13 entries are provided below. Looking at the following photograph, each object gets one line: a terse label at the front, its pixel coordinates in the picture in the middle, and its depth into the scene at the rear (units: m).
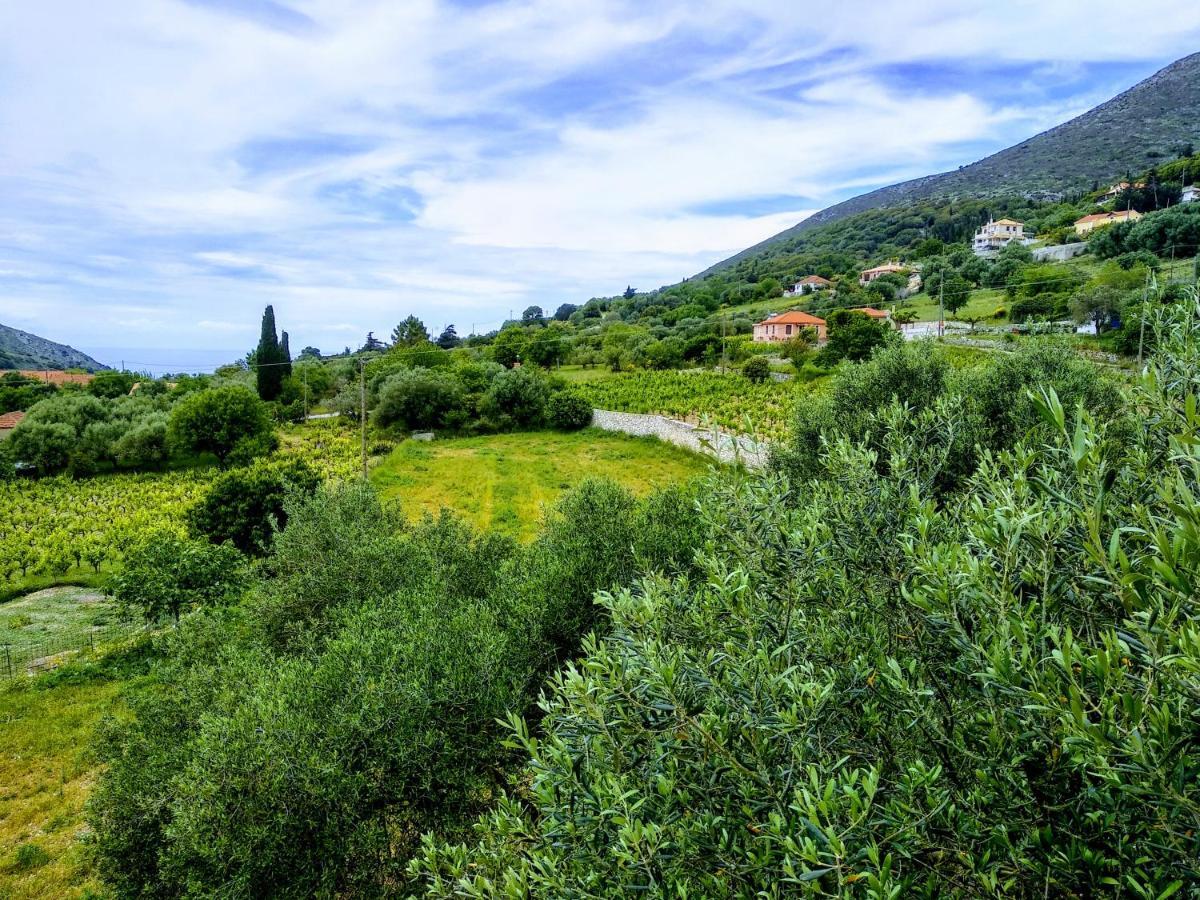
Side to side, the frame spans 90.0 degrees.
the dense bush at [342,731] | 7.50
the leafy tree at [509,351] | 75.75
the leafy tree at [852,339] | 48.91
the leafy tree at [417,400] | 53.94
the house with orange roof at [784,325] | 68.19
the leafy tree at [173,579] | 19.56
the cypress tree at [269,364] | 69.19
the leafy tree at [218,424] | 50.88
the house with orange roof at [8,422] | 60.03
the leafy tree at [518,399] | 53.91
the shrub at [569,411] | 51.47
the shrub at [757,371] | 53.44
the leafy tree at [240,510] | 27.25
